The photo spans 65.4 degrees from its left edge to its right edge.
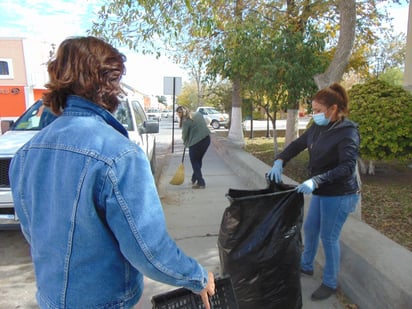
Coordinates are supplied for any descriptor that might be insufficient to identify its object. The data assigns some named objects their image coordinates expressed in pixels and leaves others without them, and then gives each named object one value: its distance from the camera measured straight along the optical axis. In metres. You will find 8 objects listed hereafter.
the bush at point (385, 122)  5.46
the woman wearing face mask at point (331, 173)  2.42
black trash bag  2.23
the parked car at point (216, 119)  25.24
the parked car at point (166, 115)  52.39
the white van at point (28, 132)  3.62
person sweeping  6.37
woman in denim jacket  1.02
